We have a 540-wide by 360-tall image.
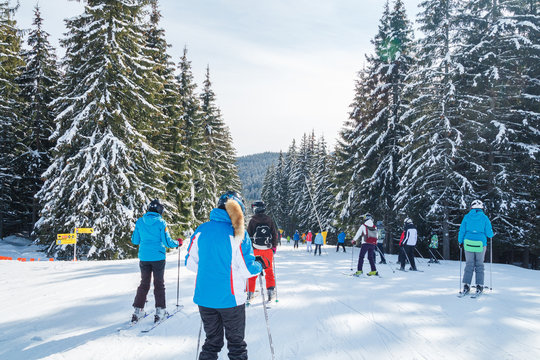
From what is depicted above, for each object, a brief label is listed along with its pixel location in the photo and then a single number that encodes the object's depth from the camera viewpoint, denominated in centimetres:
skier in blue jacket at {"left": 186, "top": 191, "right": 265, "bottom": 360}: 328
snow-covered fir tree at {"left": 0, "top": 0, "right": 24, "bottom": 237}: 1872
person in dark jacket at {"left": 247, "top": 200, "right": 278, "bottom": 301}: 671
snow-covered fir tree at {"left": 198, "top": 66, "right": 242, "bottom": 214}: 3102
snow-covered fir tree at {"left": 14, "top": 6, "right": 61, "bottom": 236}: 2233
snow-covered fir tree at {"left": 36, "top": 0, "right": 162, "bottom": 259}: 1477
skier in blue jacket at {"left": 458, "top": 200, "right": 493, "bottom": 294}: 759
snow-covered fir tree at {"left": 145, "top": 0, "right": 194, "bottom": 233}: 2262
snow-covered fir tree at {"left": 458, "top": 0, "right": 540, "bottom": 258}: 1691
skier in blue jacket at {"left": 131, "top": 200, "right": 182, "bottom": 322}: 562
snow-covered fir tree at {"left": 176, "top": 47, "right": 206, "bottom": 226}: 2788
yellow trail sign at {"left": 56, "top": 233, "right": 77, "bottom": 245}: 1276
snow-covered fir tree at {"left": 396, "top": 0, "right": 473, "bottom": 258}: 1747
